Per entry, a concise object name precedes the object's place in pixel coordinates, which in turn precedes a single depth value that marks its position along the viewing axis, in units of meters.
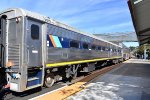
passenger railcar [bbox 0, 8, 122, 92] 4.49
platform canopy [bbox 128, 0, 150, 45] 5.89
